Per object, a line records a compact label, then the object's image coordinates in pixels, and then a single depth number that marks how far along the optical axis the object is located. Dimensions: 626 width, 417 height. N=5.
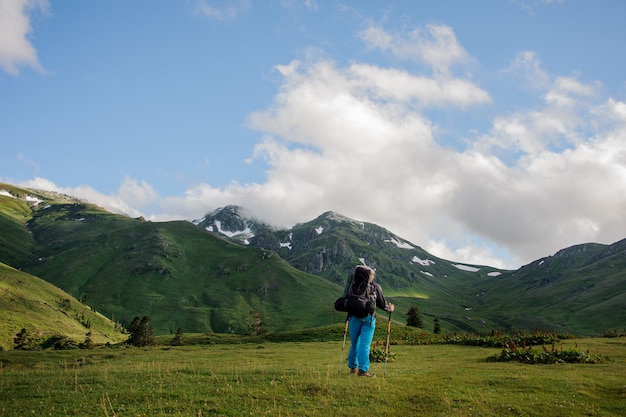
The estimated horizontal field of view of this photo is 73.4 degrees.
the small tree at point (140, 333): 106.78
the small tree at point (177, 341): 72.33
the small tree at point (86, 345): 70.71
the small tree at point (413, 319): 107.75
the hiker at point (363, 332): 18.77
